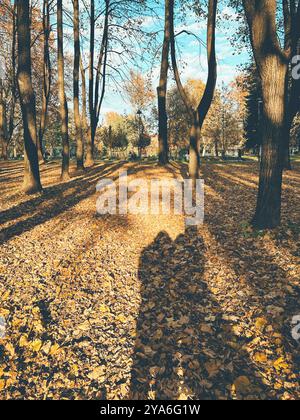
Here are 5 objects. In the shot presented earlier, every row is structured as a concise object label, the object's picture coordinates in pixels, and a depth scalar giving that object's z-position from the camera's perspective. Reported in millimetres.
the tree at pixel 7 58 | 21581
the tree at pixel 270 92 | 5730
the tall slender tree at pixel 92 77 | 17969
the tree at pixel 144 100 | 41000
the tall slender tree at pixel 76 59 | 14516
